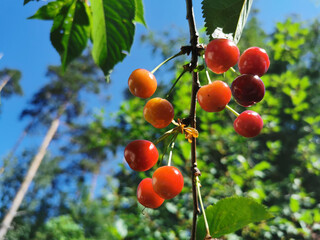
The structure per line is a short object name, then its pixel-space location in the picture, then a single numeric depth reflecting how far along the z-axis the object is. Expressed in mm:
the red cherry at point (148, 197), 137
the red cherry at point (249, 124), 145
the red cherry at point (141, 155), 135
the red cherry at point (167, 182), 126
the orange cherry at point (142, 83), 142
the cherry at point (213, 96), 127
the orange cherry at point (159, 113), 132
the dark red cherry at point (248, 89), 131
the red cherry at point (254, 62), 138
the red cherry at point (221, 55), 120
